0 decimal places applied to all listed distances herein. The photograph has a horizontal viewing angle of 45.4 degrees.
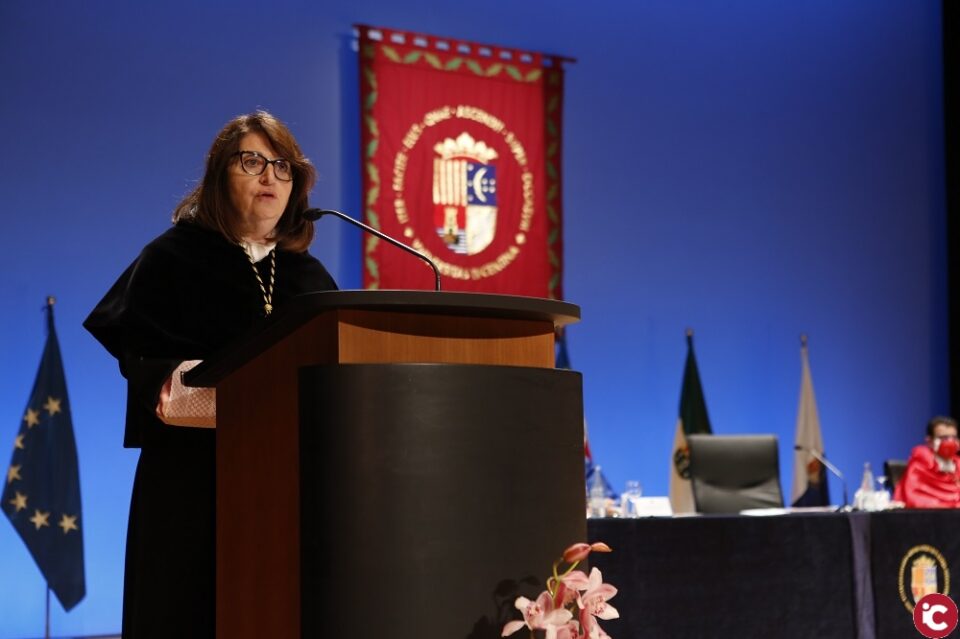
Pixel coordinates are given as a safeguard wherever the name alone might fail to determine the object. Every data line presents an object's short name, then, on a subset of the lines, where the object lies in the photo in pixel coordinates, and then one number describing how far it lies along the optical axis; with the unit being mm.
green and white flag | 7191
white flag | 7531
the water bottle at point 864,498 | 5098
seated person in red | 5879
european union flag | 5555
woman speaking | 1848
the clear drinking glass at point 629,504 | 4633
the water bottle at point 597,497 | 4700
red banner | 6871
